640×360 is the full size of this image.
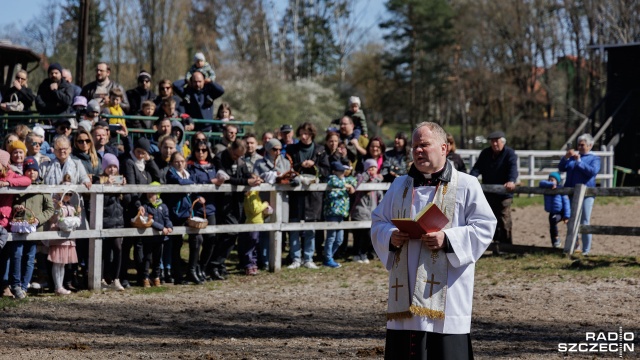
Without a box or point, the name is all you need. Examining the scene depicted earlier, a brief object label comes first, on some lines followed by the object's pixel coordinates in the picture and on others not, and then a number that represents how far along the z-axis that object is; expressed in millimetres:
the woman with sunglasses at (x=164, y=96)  13602
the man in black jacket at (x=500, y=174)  13531
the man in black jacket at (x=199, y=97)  14312
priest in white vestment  5262
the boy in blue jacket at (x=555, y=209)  14031
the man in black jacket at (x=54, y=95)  13219
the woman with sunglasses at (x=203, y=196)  11727
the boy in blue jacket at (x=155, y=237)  11102
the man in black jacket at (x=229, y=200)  12047
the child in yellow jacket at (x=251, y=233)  12320
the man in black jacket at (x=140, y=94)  14086
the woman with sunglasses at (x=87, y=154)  10844
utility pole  23281
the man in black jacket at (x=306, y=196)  12883
